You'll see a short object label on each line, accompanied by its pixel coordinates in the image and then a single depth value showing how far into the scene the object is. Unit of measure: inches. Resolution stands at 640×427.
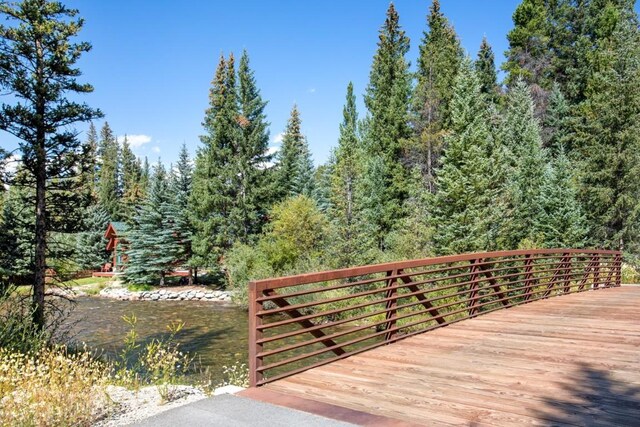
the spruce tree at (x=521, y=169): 993.5
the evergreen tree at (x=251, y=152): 1330.0
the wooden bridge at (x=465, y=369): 133.3
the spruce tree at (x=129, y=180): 2195.0
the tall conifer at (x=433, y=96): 1267.2
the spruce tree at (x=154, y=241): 1298.0
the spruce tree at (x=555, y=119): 1364.4
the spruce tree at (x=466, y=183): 868.0
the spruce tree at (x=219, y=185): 1298.0
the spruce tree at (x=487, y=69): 1371.8
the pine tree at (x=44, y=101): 549.0
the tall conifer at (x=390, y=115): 1328.7
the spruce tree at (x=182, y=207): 1370.6
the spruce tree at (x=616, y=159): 976.3
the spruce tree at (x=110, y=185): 2149.4
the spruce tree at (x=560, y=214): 957.2
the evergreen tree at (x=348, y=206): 919.0
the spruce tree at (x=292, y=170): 1459.2
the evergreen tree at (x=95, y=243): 1633.9
